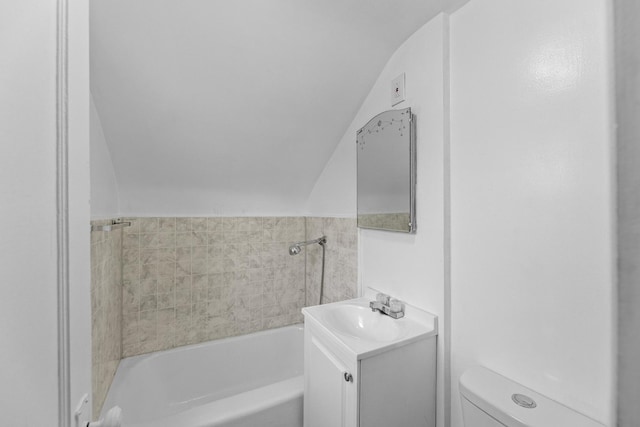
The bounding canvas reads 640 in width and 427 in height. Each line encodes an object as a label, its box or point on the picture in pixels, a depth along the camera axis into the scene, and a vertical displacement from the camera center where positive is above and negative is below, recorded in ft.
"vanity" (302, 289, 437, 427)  3.30 -2.12
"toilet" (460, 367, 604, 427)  2.46 -1.90
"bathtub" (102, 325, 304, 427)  4.11 -3.41
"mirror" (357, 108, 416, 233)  4.23 +0.73
